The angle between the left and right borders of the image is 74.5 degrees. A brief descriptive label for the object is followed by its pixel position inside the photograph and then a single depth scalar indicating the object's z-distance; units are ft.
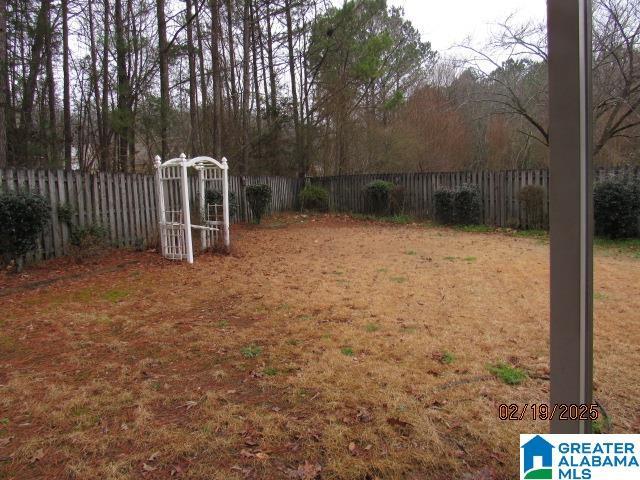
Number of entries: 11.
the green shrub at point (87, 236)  22.68
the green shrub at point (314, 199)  49.85
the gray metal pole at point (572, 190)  3.91
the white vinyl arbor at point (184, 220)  22.54
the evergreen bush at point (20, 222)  18.33
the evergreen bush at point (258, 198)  41.01
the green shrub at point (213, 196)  33.80
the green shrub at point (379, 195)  44.32
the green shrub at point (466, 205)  37.60
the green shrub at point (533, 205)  34.01
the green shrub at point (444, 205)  38.52
